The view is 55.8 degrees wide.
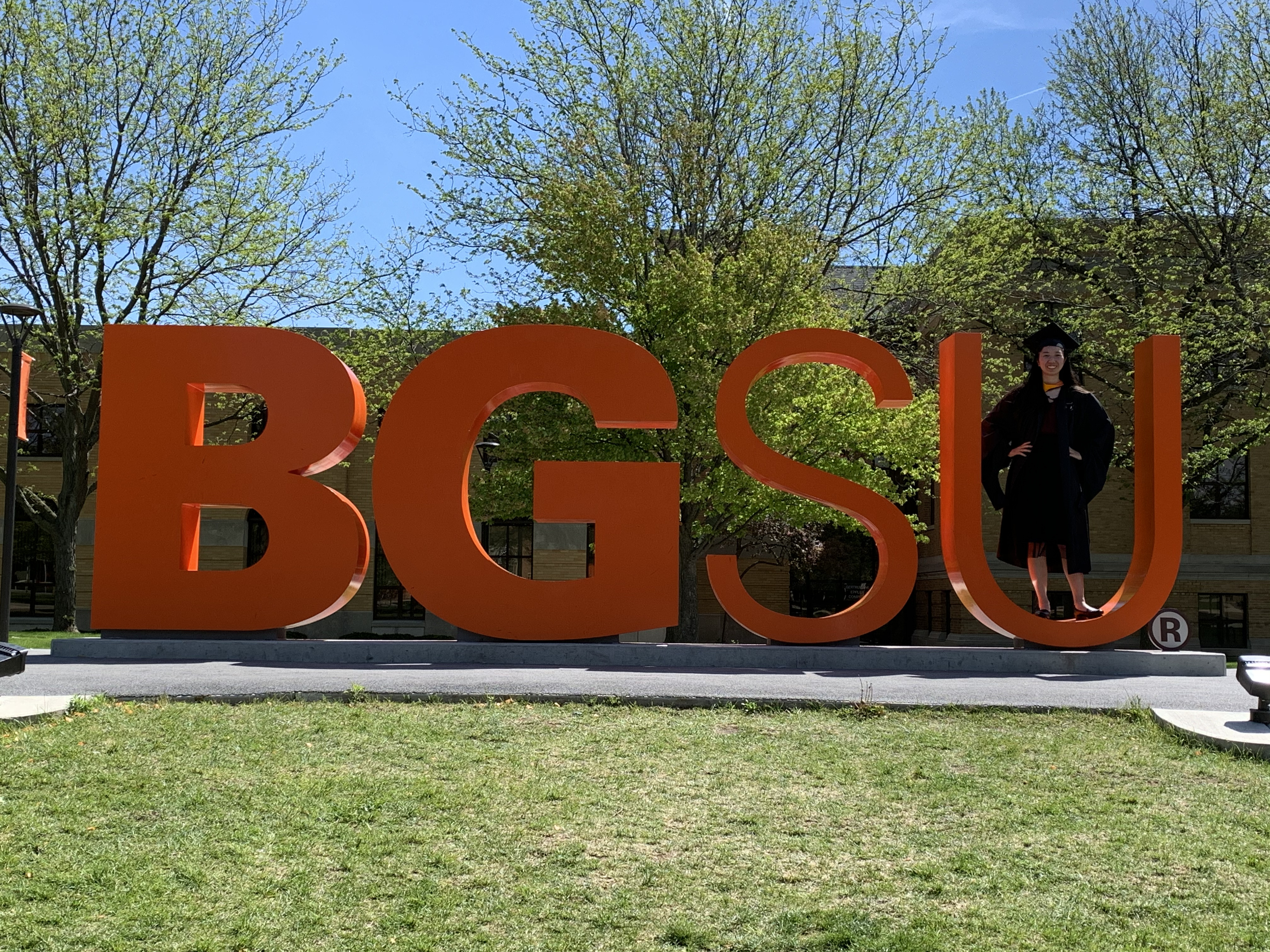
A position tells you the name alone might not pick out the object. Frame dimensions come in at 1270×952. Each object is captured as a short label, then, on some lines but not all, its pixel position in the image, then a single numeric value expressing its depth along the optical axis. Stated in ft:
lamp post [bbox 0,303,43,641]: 56.59
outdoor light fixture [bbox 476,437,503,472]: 75.25
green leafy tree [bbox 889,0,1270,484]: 80.18
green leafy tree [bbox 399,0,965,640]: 65.87
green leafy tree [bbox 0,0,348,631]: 78.02
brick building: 103.04
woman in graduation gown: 51.34
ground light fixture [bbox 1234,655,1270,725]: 31.14
